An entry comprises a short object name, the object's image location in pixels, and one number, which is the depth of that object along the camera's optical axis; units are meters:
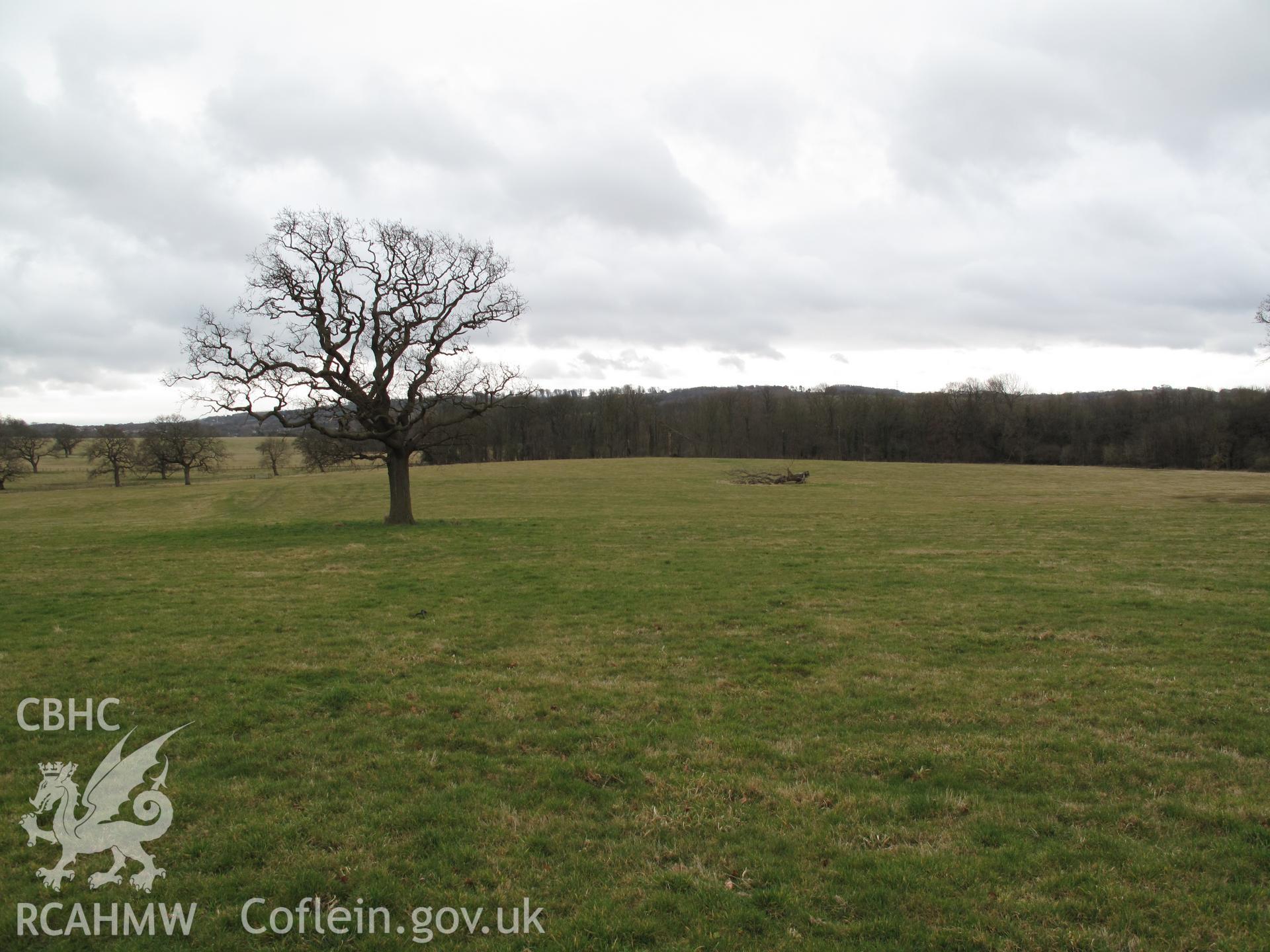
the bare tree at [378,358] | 26.20
